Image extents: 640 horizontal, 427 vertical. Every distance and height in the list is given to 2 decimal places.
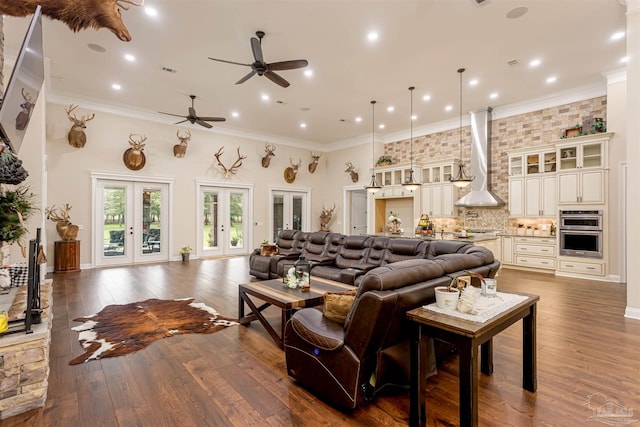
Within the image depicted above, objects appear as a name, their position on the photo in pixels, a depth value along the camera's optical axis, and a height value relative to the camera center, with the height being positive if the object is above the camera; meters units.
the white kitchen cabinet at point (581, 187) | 6.06 +0.55
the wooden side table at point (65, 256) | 6.66 -0.85
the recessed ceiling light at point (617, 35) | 4.63 +2.68
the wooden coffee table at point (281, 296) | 3.08 -0.84
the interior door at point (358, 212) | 11.22 +0.11
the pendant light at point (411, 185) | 6.53 +0.63
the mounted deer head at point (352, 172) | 10.69 +1.47
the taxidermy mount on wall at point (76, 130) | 6.90 +1.92
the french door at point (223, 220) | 9.16 -0.15
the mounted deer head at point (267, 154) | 10.16 +1.99
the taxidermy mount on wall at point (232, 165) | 9.30 +1.53
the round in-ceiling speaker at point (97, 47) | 4.86 +2.65
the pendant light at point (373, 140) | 7.14 +2.47
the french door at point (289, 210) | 10.73 +0.18
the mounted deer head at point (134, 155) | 7.76 +1.51
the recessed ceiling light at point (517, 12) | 4.00 +2.63
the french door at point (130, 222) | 7.57 -0.15
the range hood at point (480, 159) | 7.89 +1.42
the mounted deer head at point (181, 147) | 8.42 +1.84
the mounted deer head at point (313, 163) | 11.39 +1.89
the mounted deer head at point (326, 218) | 11.50 -0.11
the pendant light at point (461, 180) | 5.77 +0.65
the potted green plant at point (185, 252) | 8.45 -1.00
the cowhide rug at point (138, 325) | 3.11 -1.28
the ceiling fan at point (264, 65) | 4.16 +2.08
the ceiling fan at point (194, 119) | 6.59 +2.06
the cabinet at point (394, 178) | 9.17 +1.12
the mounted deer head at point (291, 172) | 10.84 +1.50
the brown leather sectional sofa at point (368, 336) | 1.92 -0.81
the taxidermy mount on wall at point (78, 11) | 2.40 +1.60
